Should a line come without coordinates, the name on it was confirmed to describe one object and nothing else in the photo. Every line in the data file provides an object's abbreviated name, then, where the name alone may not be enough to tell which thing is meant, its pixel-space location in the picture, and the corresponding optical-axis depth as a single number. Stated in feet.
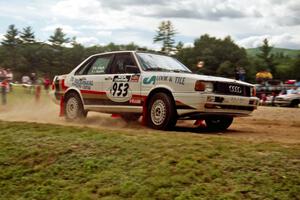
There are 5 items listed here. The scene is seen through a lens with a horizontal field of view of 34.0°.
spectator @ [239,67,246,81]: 71.79
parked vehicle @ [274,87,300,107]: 87.25
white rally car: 28.40
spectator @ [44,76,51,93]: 91.15
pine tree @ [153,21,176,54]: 362.94
